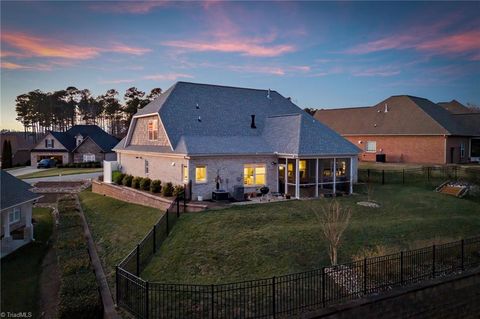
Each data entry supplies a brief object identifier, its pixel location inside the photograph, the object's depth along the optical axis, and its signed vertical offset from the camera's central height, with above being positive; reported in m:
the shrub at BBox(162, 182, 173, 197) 22.86 -2.60
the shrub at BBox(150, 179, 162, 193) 24.63 -2.51
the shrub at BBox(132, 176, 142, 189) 27.33 -2.48
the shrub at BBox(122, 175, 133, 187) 28.98 -2.49
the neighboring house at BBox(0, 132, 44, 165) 63.44 +1.31
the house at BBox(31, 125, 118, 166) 56.88 +0.33
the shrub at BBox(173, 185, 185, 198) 21.65 -2.52
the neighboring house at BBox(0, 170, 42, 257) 17.83 -3.39
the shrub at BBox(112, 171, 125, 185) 30.59 -2.37
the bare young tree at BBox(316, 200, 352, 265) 12.41 -3.28
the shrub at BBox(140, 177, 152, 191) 26.00 -2.50
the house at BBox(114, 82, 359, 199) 22.64 +0.27
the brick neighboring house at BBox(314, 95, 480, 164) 38.31 +2.07
